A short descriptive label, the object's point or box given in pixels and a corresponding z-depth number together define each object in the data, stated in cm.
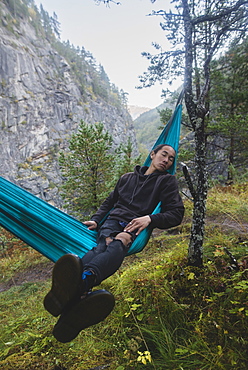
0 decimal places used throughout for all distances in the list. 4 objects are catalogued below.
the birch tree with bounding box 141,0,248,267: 124
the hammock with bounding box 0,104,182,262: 120
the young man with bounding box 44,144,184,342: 80
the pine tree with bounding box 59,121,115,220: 483
